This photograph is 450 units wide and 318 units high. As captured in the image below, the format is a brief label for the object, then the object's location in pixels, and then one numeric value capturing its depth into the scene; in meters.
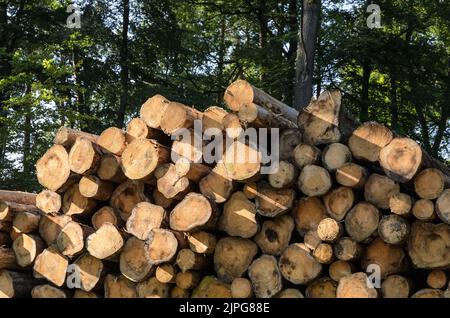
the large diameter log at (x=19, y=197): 5.26
